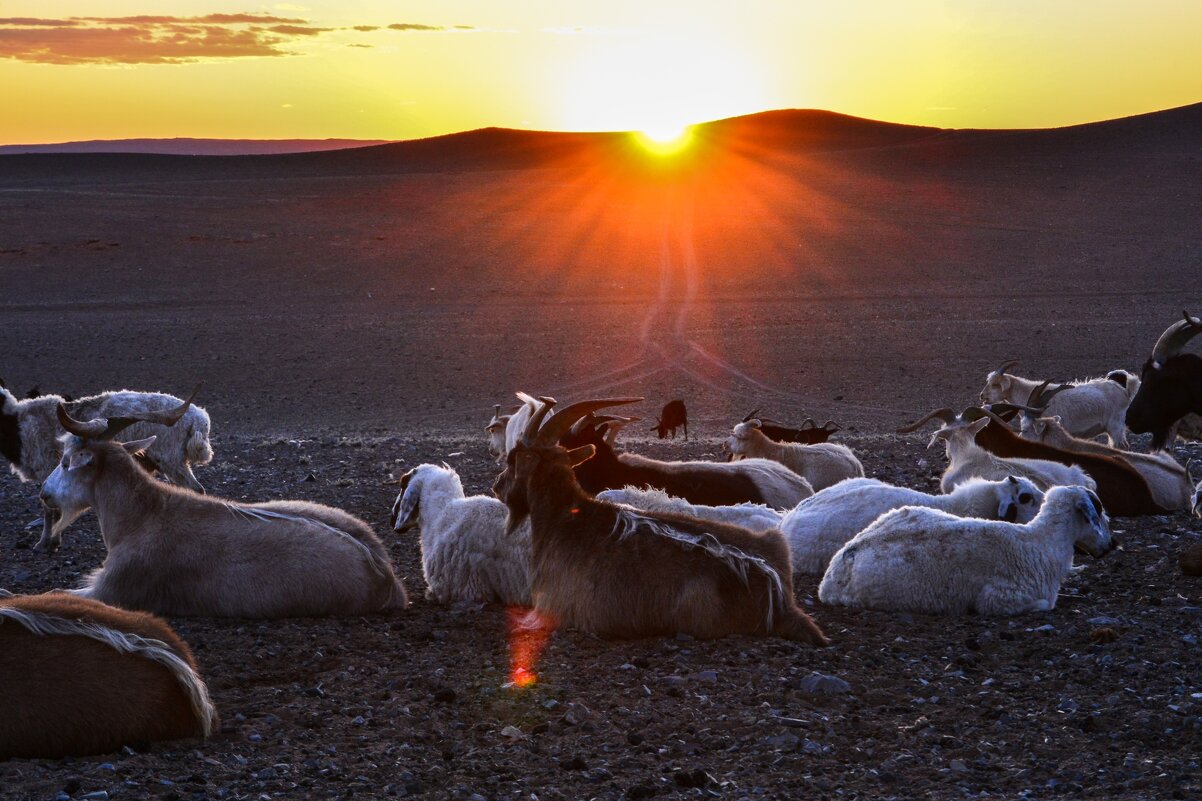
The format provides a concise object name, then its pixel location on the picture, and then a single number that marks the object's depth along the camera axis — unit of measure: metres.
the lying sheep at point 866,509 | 9.92
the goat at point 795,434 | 17.41
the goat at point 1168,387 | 14.27
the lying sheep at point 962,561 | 8.34
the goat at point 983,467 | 11.70
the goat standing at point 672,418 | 21.45
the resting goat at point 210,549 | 8.16
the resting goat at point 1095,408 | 17.97
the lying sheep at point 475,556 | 8.88
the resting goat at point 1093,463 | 12.00
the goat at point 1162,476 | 12.37
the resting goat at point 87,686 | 5.32
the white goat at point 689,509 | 10.03
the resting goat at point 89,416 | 13.73
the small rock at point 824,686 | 6.66
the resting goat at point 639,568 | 7.56
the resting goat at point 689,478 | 11.47
